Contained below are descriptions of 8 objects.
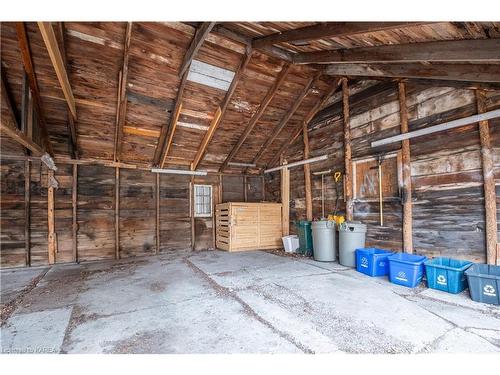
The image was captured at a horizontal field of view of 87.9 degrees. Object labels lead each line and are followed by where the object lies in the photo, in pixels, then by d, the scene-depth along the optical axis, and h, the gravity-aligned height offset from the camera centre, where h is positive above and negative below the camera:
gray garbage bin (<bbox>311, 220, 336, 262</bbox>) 5.48 -0.99
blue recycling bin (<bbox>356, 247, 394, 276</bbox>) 4.38 -1.18
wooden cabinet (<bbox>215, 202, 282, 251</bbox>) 6.84 -0.82
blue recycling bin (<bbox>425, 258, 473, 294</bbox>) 3.47 -1.15
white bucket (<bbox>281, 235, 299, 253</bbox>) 6.69 -1.25
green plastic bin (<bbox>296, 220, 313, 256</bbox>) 6.23 -1.04
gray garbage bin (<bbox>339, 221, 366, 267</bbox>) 4.97 -0.87
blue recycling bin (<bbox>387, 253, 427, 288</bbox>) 3.77 -1.16
